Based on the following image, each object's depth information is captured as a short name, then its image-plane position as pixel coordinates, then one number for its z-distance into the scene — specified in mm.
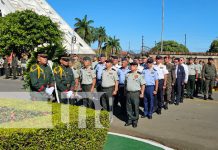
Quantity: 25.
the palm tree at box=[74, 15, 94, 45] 47555
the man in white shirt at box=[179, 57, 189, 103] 6978
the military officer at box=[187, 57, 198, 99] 7705
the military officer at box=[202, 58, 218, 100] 7634
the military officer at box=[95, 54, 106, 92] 5980
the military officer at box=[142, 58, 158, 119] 5495
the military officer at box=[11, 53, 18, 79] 12379
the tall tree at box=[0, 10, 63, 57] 20772
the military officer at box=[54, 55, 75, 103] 4717
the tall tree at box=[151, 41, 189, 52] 57652
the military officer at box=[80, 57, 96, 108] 5464
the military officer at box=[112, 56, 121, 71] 6266
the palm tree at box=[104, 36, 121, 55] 54828
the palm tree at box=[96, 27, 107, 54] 50969
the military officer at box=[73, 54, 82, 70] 8048
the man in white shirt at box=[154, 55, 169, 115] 6047
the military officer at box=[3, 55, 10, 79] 12628
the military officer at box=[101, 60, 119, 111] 5260
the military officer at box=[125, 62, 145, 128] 4966
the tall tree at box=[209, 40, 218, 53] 47775
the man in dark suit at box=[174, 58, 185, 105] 6891
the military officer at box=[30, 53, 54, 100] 4021
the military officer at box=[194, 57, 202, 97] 8194
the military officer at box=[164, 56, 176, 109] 6722
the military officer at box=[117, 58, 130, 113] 5718
